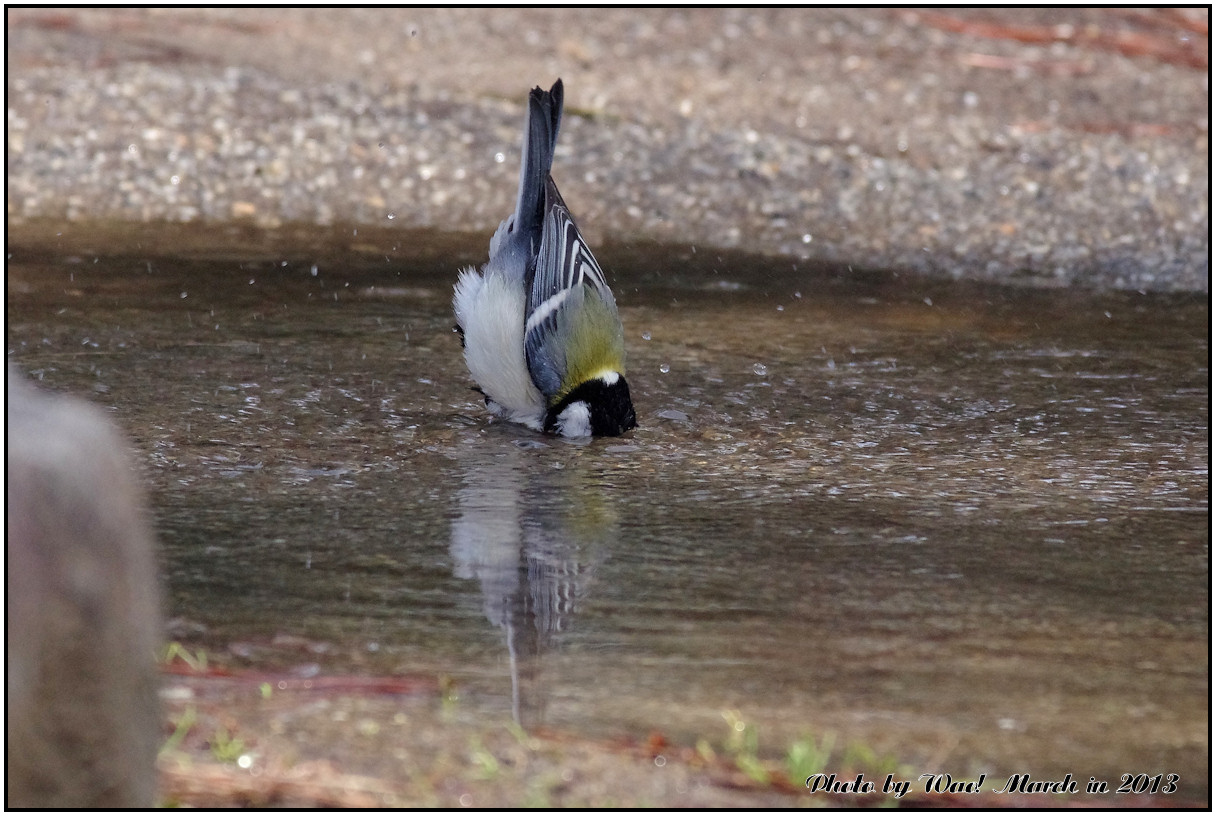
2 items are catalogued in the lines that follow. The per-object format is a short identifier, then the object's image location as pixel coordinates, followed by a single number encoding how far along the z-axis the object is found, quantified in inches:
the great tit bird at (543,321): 433.1
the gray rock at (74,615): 188.5
